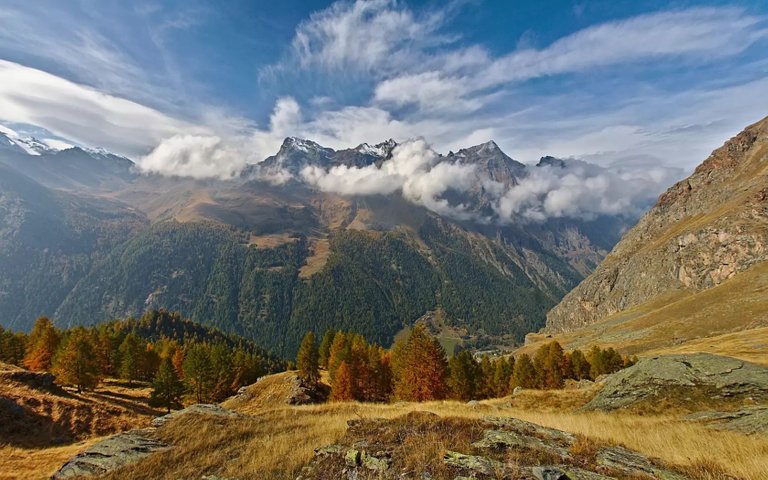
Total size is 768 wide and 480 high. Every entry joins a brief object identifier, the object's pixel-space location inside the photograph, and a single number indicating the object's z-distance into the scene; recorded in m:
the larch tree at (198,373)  72.50
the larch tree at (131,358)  82.94
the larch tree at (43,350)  75.56
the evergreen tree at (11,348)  82.25
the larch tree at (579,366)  82.38
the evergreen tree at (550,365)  74.56
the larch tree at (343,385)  64.94
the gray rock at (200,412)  18.70
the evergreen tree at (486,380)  74.44
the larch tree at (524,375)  72.88
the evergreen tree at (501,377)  77.94
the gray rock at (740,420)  15.29
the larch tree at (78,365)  63.28
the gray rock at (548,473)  9.68
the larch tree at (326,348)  108.25
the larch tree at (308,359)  86.12
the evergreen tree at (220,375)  77.01
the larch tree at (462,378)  64.69
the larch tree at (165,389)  64.06
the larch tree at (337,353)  72.79
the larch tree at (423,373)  57.28
